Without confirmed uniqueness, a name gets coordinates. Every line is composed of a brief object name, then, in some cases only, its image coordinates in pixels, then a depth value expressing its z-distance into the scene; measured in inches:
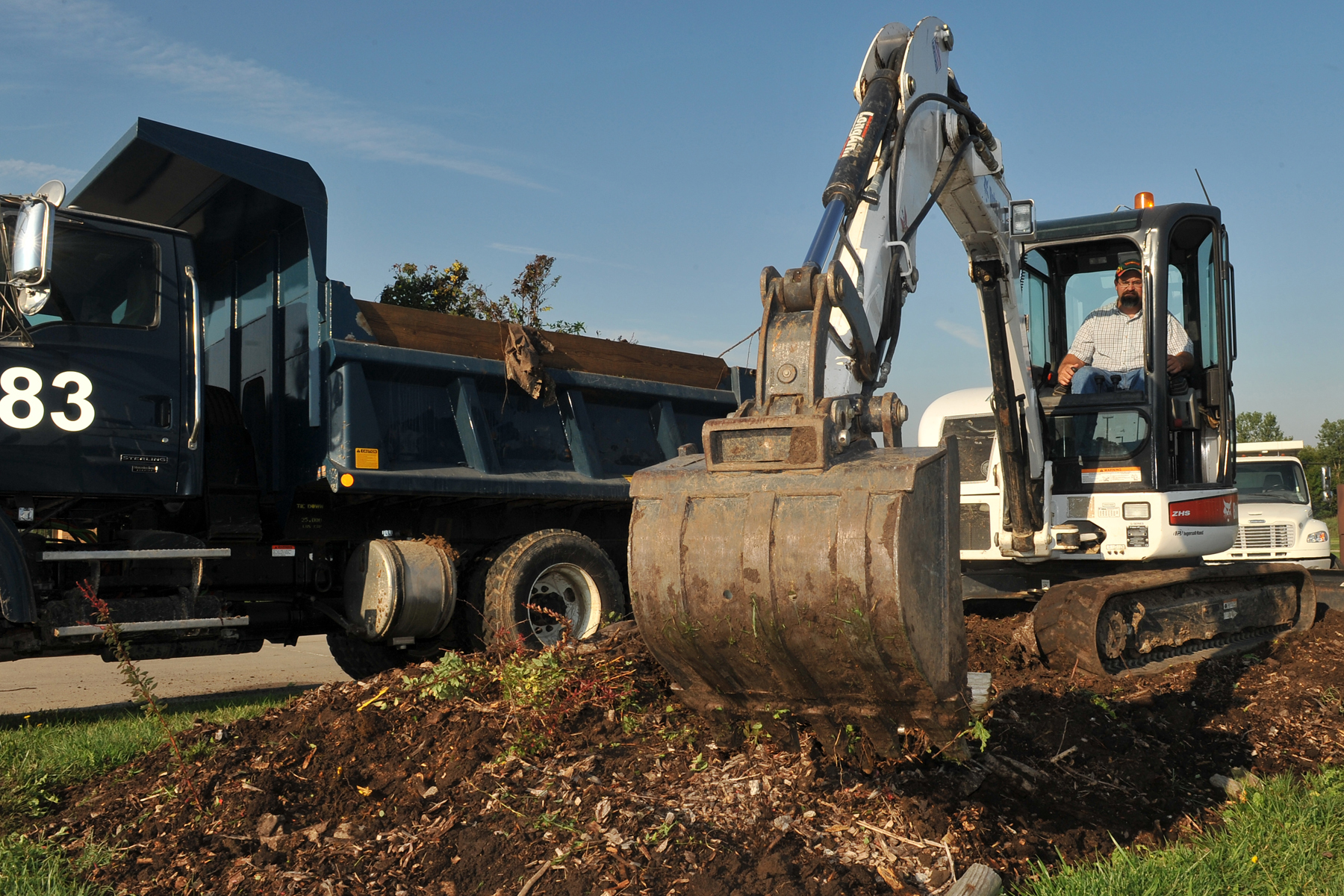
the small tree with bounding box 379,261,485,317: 504.1
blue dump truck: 235.6
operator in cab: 287.0
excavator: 122.0
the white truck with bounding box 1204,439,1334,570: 491.5
